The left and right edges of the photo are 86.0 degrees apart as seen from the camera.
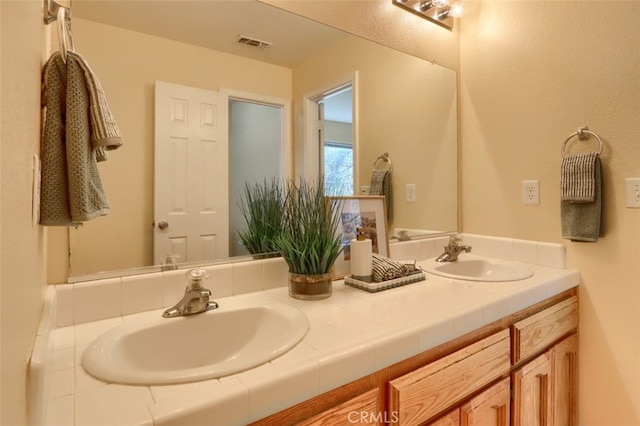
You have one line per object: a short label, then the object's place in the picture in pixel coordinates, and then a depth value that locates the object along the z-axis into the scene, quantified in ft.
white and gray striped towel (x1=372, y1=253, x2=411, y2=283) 3.92
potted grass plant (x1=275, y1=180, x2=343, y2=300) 3.50
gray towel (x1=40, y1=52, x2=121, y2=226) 2.19
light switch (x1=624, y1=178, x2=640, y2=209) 4.00
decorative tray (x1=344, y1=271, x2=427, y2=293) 3.75
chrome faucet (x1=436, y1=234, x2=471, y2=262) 5.30
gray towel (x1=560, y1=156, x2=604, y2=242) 4.20
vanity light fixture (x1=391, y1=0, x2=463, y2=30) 5.45
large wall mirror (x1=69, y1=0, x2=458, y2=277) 3.26
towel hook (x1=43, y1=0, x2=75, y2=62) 2.29
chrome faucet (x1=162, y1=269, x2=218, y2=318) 3.03
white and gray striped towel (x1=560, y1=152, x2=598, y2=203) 4.17
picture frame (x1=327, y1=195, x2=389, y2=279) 4.29
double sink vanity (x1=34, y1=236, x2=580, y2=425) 1.91
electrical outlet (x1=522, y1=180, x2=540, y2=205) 4.99
